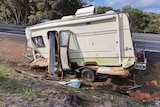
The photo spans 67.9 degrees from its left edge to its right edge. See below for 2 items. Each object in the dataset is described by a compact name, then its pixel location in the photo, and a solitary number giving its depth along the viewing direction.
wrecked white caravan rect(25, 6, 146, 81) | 4.88
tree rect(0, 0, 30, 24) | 14.08
